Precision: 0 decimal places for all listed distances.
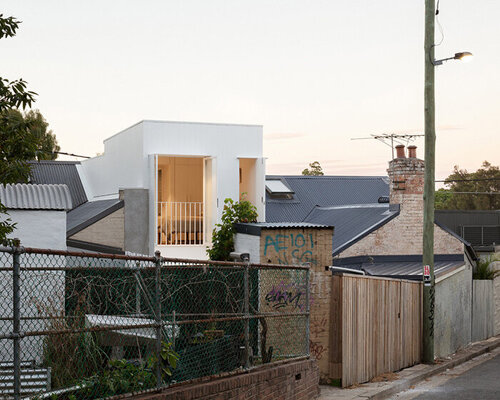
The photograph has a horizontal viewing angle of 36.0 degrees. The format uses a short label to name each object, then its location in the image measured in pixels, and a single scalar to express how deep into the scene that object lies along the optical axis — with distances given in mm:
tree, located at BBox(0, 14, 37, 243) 8344
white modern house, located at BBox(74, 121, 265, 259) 22875
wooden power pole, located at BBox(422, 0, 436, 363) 17516
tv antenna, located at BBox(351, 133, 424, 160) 43222
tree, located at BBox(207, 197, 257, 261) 14539
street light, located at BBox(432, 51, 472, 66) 16953
